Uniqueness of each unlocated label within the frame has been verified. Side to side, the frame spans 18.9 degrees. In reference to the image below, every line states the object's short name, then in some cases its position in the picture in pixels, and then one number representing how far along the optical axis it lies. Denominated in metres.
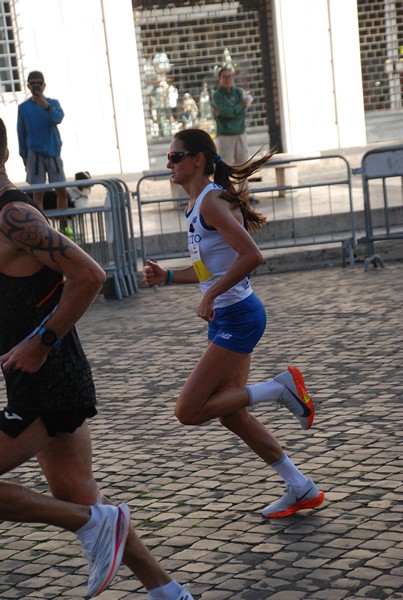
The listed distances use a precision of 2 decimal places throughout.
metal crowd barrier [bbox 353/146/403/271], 13.04
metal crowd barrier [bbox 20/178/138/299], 12.73
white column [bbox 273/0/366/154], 23.28
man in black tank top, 3.93
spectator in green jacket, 18.17
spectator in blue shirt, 15.63
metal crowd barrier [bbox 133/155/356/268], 13.66
